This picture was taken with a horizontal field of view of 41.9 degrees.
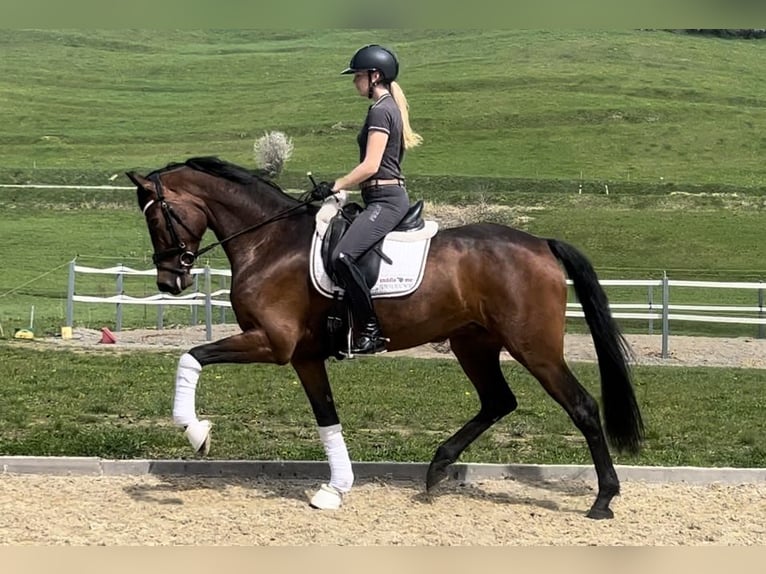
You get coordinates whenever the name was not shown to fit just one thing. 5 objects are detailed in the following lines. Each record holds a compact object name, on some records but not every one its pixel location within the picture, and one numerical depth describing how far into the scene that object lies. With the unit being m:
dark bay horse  6.77
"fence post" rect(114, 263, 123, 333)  19.77
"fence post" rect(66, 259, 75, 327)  18.97
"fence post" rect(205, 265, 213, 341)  18.73
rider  6.54
